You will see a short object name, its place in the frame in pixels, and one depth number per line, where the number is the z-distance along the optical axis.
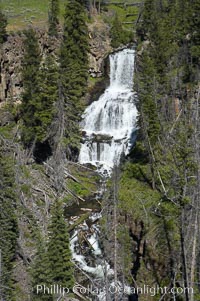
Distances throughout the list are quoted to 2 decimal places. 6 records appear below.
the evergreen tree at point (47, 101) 46.12
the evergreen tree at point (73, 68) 47.47
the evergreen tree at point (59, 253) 27.34
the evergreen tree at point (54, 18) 59.69
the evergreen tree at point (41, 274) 26.91
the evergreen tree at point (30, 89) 46.63
